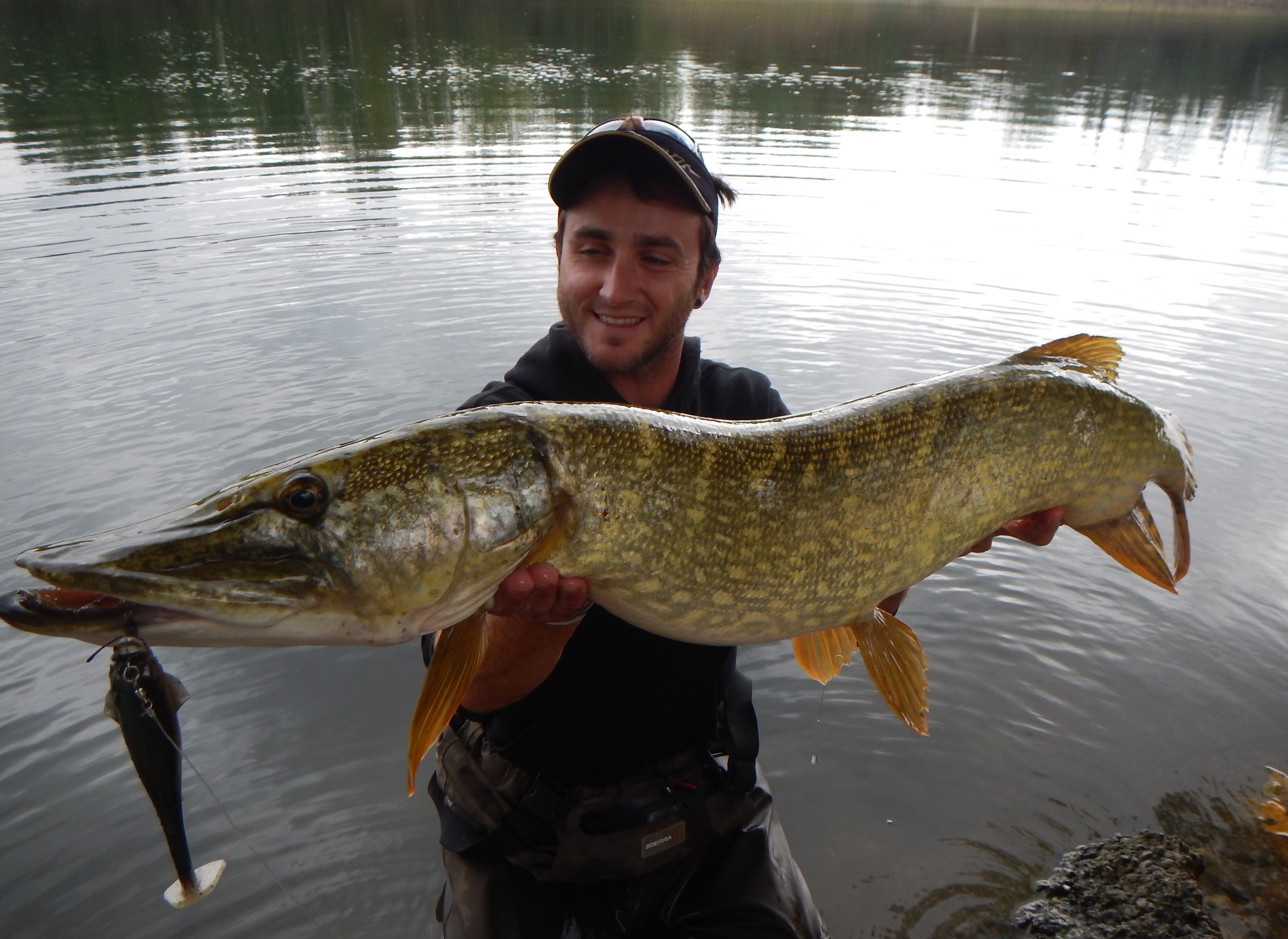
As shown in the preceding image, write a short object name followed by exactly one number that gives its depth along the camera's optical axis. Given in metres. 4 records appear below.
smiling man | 0.79
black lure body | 0.52
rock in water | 0.89
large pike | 0.58
